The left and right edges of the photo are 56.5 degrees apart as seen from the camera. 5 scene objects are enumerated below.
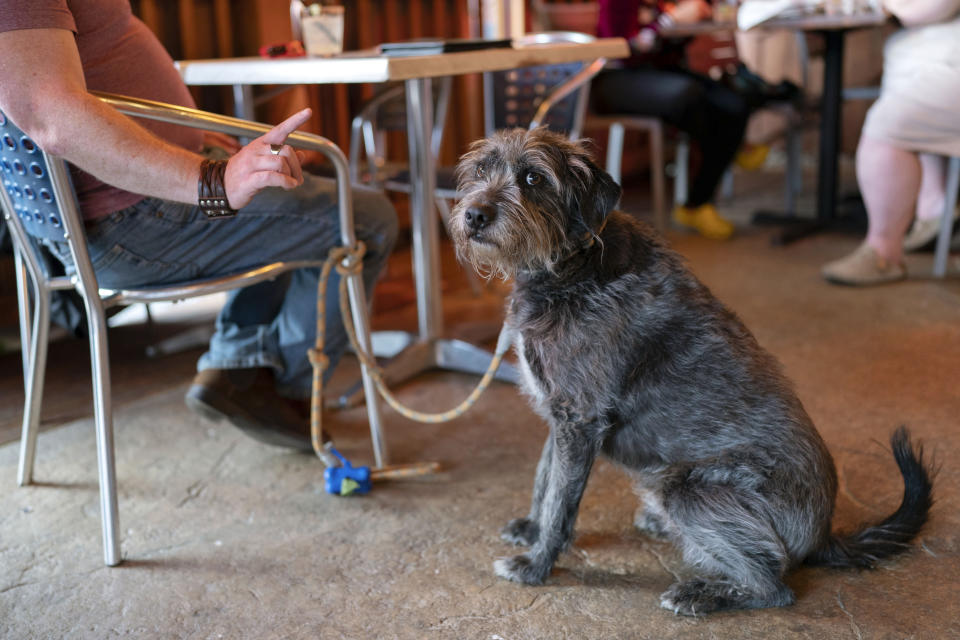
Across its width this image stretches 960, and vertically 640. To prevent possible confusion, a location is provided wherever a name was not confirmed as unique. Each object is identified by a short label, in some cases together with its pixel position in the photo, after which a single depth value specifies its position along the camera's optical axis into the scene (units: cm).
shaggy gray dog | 177
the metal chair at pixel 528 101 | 332
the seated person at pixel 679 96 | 470
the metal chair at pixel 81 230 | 191
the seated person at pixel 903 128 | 368
